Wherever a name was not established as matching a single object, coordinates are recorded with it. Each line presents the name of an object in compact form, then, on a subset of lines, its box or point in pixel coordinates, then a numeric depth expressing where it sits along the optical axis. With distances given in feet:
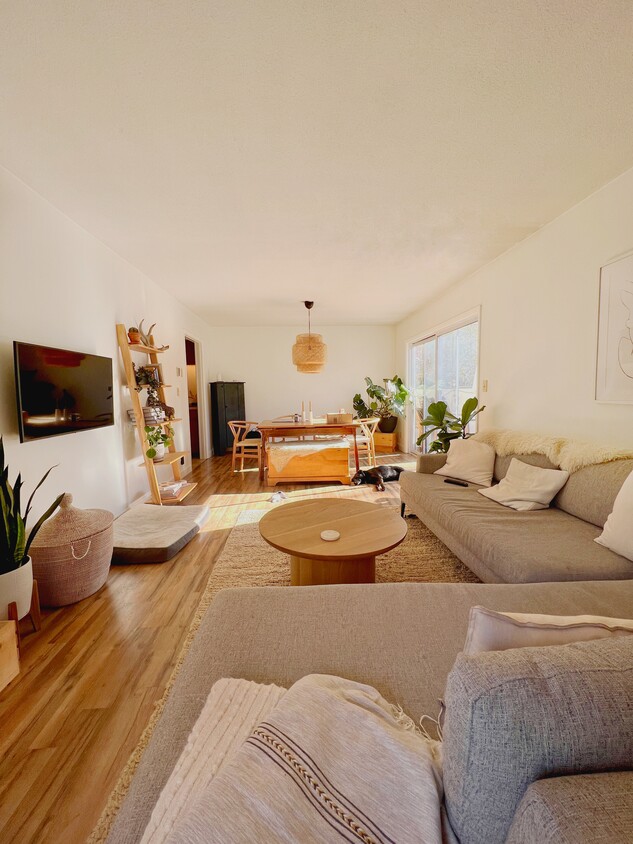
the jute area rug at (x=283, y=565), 7.39
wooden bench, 14.92
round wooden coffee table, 5.61
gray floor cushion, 8.29
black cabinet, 21.62
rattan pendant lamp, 15.84
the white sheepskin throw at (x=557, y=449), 7.16
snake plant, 5.51
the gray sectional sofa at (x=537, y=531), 5.33
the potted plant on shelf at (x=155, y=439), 11.17
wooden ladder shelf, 10.66
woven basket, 6.46
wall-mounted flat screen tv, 6.75
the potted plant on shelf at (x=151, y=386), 11.57
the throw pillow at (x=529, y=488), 7.65
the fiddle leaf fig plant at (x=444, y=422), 12.01
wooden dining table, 14.79
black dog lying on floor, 14.79
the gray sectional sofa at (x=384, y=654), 1.48
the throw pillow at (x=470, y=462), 9.85
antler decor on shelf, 11.69
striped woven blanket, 1.64
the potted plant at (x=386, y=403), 21.15
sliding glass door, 14.46
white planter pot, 5.37
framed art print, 7.18
